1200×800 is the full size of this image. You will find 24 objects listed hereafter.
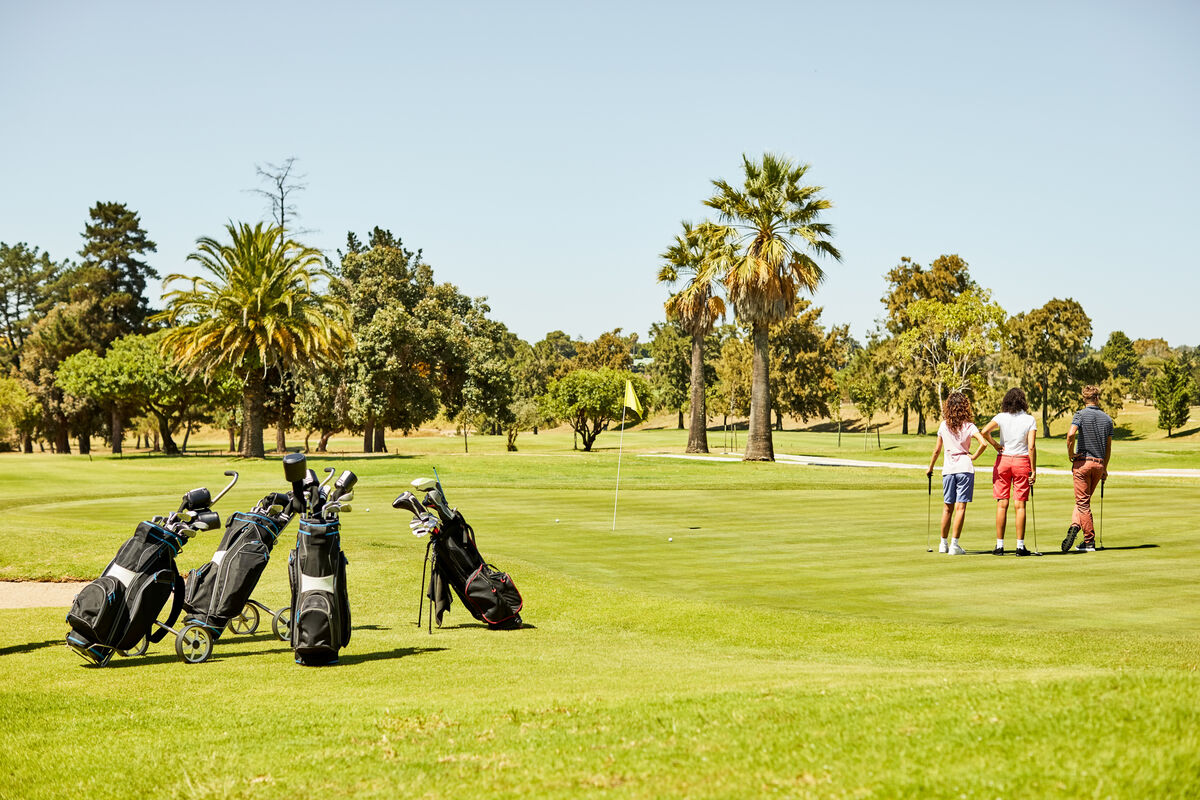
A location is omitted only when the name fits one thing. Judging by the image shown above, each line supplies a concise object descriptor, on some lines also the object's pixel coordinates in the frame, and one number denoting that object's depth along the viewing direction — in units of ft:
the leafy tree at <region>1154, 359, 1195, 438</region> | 261.65
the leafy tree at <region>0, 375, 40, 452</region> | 237.74
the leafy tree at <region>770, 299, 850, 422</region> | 328.90
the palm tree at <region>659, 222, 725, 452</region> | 186.39
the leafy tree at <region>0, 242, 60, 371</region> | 373.81
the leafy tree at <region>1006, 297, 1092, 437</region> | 288.04
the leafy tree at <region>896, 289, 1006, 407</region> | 196.65
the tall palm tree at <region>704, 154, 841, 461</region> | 152.87
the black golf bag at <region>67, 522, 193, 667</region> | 29.66
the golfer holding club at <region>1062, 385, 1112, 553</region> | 53.16
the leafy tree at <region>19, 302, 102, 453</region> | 278.87
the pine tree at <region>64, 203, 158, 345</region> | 304.30
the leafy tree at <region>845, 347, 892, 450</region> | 254.68
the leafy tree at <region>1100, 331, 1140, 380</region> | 445.05
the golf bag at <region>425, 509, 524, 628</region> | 35.65
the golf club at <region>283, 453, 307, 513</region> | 29.25
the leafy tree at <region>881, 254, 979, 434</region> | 294.25
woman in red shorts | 51.39
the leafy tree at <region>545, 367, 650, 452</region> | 227.20
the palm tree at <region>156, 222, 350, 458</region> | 162.91
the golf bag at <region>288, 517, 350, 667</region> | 29.58
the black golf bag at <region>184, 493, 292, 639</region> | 31.65
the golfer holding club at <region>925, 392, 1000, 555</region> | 51.11
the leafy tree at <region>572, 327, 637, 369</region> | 465.88
